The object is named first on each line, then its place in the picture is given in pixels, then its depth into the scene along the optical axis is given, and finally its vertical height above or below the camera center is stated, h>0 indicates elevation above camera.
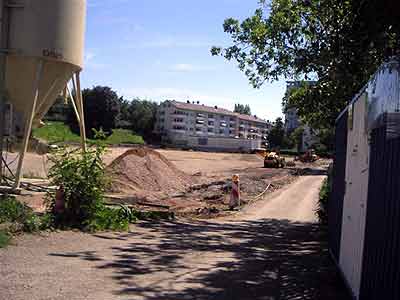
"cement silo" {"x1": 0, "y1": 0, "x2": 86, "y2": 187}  14.73 +2.40
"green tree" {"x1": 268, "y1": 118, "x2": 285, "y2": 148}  134.75 +4.47
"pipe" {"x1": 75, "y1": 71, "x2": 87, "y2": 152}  17.22 +1.34
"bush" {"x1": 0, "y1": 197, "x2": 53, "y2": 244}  10.63 -1.60
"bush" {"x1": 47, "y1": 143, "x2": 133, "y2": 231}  12.09 -1.01
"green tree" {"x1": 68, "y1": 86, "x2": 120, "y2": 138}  106.94 +6.79
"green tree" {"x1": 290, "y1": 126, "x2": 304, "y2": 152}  124.31 +3.70
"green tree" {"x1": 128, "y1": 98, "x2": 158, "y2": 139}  133.40 +6.33
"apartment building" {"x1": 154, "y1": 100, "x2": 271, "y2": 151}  128.50 +7.00
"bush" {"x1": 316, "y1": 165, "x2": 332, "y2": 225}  15.68 -1.53
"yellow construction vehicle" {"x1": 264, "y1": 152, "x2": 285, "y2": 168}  62.07 -0.89
